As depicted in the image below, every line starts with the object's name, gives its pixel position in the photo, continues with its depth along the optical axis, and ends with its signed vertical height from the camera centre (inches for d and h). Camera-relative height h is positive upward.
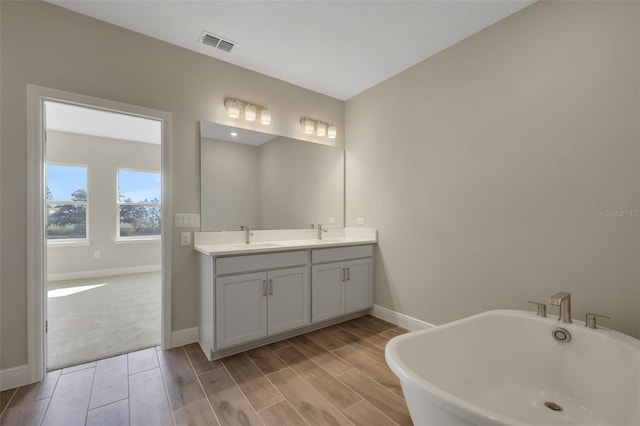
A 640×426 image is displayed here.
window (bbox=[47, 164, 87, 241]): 194.7 +7.3
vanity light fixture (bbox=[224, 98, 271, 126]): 103.9 +40.9
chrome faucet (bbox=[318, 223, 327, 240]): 126.0 -9.1
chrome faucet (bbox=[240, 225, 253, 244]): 107.0 -8.8
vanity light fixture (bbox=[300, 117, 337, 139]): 125.1 +40.5
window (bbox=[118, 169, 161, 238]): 217.8 +6.6
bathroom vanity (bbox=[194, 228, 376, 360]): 83.7 -26.4
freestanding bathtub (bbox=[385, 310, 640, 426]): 50.6 -34.1
